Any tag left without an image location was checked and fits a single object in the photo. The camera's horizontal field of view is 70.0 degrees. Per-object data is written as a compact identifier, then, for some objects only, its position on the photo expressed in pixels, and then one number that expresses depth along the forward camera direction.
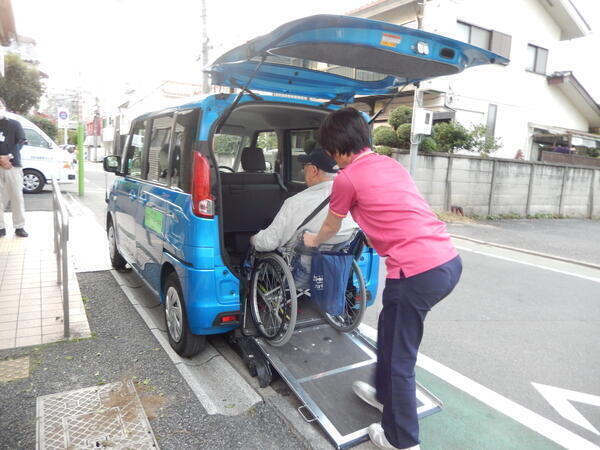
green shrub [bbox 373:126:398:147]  11.93
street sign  16.05
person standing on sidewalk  5.94
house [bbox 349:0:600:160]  14.96
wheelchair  2.80
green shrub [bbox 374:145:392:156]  11.45
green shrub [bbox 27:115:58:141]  28.06
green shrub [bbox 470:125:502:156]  12.51
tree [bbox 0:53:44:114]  18.72
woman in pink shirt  2.06
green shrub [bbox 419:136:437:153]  11.51
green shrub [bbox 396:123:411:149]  11.54
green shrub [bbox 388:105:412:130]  12.23
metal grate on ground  2.26
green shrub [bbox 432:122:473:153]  12.30
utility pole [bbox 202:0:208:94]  16.72
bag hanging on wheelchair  2.71
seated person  2.87
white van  11.38
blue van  2.53
